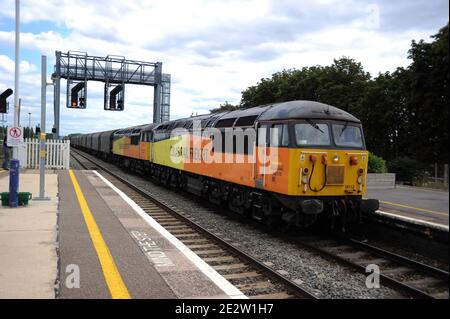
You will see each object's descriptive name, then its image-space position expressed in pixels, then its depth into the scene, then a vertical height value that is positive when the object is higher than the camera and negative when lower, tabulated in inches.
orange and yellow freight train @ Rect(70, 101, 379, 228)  353.4 -7.7
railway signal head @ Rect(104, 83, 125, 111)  1459.2 +175.4
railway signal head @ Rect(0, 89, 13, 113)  663.4 +68.1
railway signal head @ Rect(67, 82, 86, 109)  1016.5 +146.0
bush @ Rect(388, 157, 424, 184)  674.8 -17.7
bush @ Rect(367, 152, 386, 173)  727.7 -13.1
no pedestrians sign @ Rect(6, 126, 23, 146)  509.0 +14.7
